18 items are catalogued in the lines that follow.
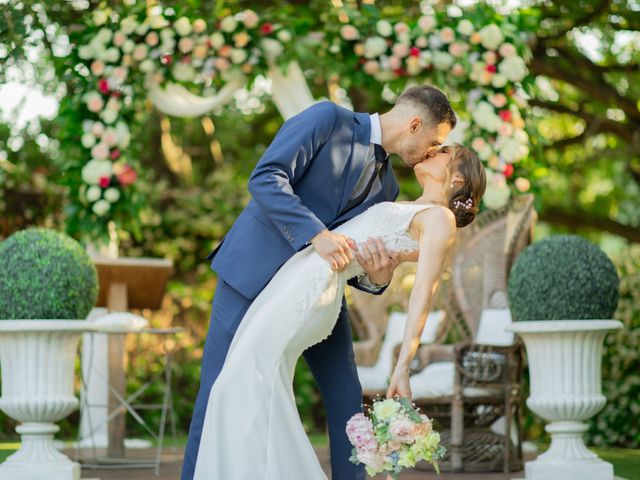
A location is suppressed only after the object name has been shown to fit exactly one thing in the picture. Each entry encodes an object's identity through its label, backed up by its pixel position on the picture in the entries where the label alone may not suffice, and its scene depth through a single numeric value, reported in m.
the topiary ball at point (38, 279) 4.69
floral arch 6.53
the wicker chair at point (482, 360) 5.48
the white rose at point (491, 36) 6.57
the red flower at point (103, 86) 6.54
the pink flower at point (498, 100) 6.65
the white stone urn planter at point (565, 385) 4.85
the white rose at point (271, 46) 6.62
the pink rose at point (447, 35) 6.63
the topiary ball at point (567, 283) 4.95
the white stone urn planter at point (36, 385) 4.64
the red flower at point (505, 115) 6.63
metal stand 5.41
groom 3.05
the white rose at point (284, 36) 6.62
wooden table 5.84
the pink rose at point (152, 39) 6.55
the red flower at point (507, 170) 6.53
